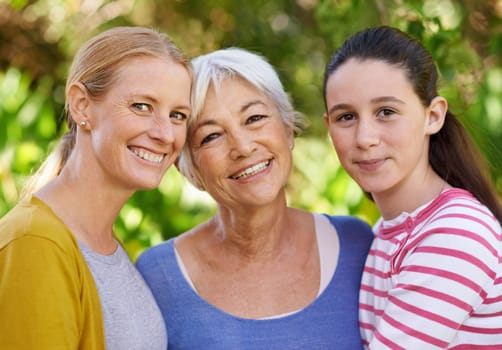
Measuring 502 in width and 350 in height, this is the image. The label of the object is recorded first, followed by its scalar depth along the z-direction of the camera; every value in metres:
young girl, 2.03
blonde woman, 1.93
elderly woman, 2.53
